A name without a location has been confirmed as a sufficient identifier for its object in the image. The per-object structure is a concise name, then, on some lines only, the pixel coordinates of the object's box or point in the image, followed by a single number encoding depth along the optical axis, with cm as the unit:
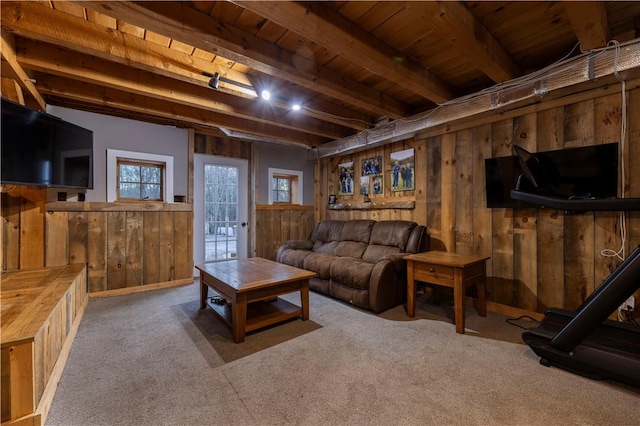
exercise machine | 160
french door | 433
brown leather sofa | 290
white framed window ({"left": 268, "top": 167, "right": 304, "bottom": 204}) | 511
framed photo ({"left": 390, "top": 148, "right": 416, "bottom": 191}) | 380
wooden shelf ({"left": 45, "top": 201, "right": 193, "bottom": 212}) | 321
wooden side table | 240
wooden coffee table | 226
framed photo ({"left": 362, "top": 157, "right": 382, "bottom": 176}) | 427
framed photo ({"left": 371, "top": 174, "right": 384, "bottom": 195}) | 424
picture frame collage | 384
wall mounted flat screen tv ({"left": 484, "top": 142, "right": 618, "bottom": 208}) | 220
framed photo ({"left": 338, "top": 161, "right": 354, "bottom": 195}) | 475
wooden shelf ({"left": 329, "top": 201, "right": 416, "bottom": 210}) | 380
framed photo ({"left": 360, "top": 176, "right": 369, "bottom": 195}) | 446
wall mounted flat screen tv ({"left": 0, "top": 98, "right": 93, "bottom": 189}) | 223
